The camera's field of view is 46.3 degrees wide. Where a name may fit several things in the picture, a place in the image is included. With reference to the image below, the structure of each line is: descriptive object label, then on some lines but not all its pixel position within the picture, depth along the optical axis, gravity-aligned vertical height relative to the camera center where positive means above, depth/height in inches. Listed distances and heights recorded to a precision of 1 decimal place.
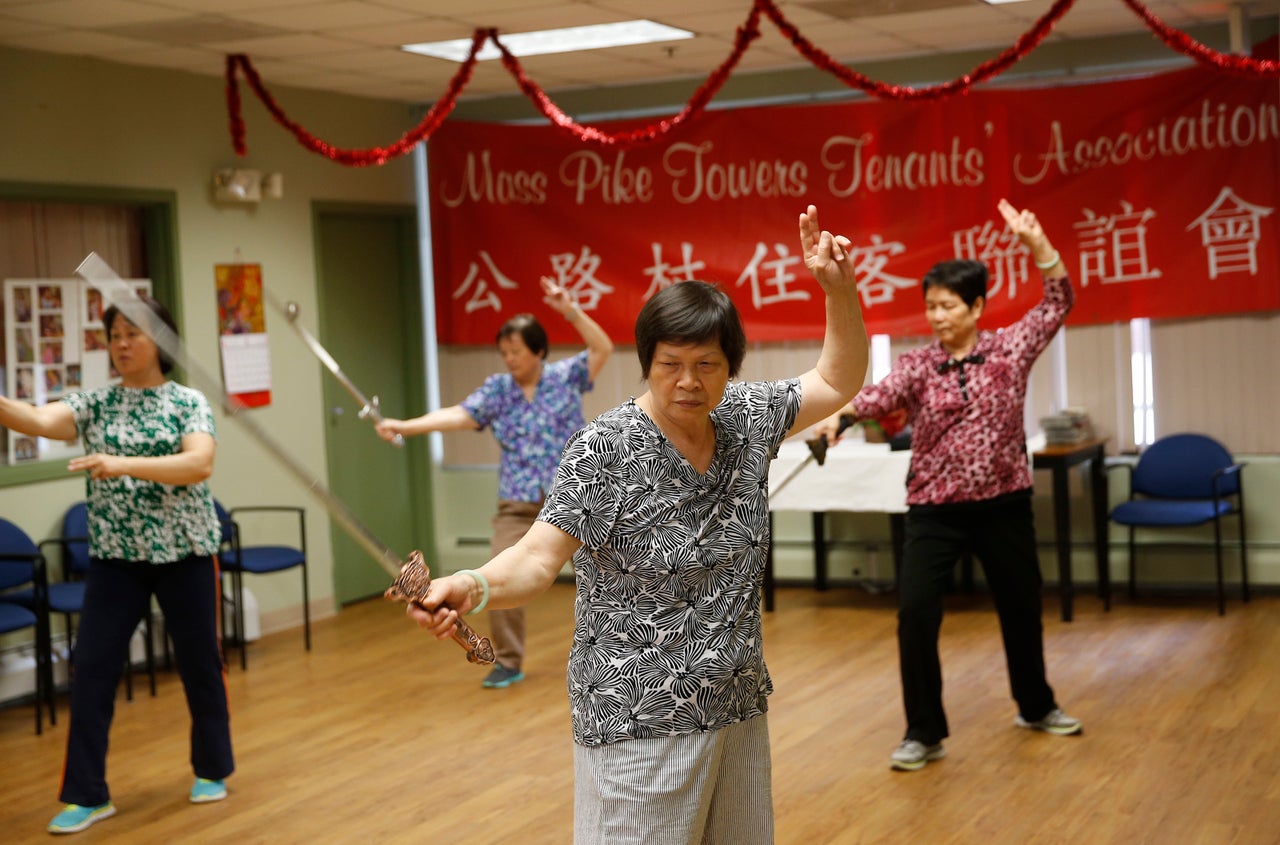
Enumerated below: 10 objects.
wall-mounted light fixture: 282.0 +33.1
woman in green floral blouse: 173.6 -21.0
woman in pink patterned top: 180.5 -15.2
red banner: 274.1 +26.3
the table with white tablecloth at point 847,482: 275.6 -27.5
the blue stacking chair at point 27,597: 221.1 -35.5
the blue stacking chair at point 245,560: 263.7 -36.2
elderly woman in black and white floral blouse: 92.5 -14.7
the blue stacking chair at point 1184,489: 265.1 -30.4
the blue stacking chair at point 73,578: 232.1 -35.1
